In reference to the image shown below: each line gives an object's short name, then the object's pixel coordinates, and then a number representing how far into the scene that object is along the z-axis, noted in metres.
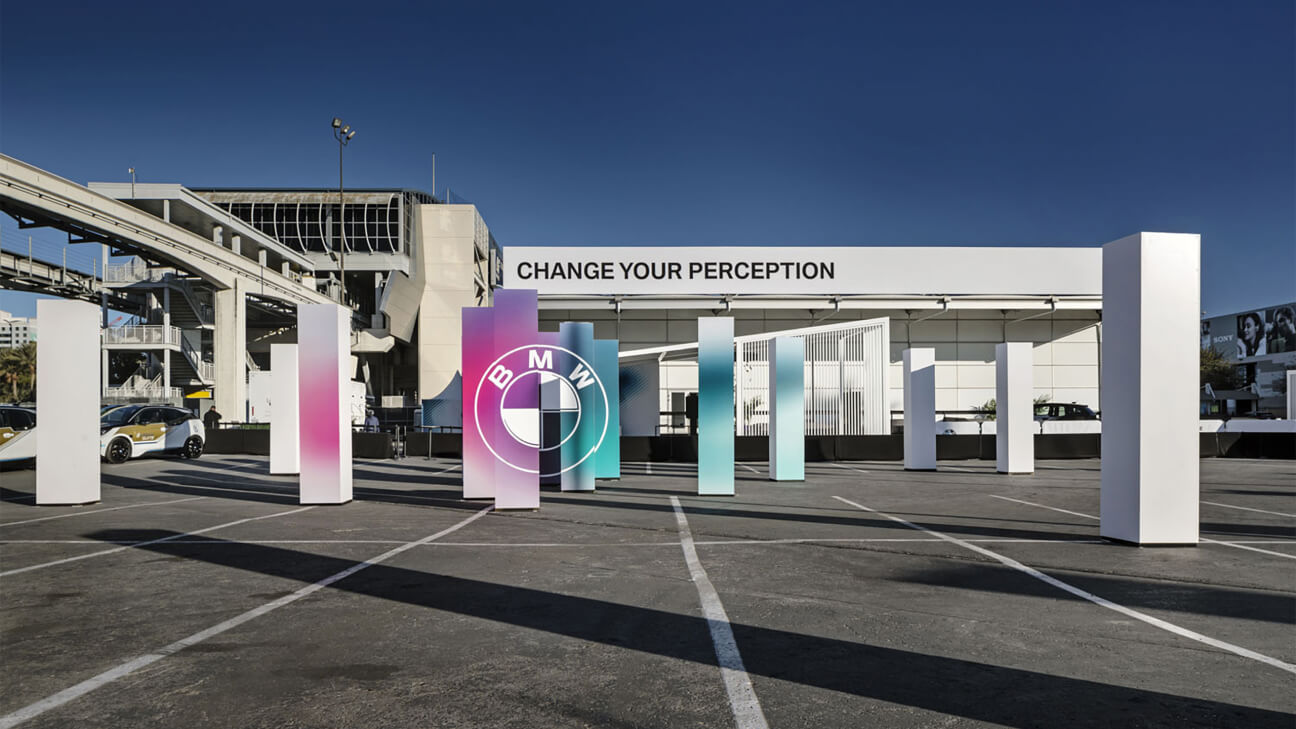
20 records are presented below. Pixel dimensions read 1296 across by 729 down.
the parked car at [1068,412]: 28.52
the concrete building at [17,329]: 157.12
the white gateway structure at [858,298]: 30.14
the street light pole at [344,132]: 37.12
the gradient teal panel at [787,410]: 16.84
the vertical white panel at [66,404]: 12.67
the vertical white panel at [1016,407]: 19.36
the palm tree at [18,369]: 75.25
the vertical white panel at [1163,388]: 9.17
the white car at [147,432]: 21.84
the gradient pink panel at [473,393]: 13.27
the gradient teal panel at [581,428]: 15.10
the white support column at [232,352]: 35.50
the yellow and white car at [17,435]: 17.64
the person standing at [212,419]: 29.69
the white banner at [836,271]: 30.22
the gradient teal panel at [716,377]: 14.80
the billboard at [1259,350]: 77.00
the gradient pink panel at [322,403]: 13.09
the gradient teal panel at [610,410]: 16.16
